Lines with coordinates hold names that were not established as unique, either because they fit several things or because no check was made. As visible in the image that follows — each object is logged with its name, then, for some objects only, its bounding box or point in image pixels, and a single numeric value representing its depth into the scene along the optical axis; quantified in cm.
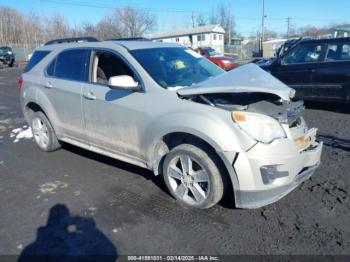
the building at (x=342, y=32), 3184
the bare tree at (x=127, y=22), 6681
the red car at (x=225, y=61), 1944
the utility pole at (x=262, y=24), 4723
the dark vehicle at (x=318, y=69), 730
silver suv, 305
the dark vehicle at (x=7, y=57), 3459
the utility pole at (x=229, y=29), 6512
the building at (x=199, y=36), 6431
